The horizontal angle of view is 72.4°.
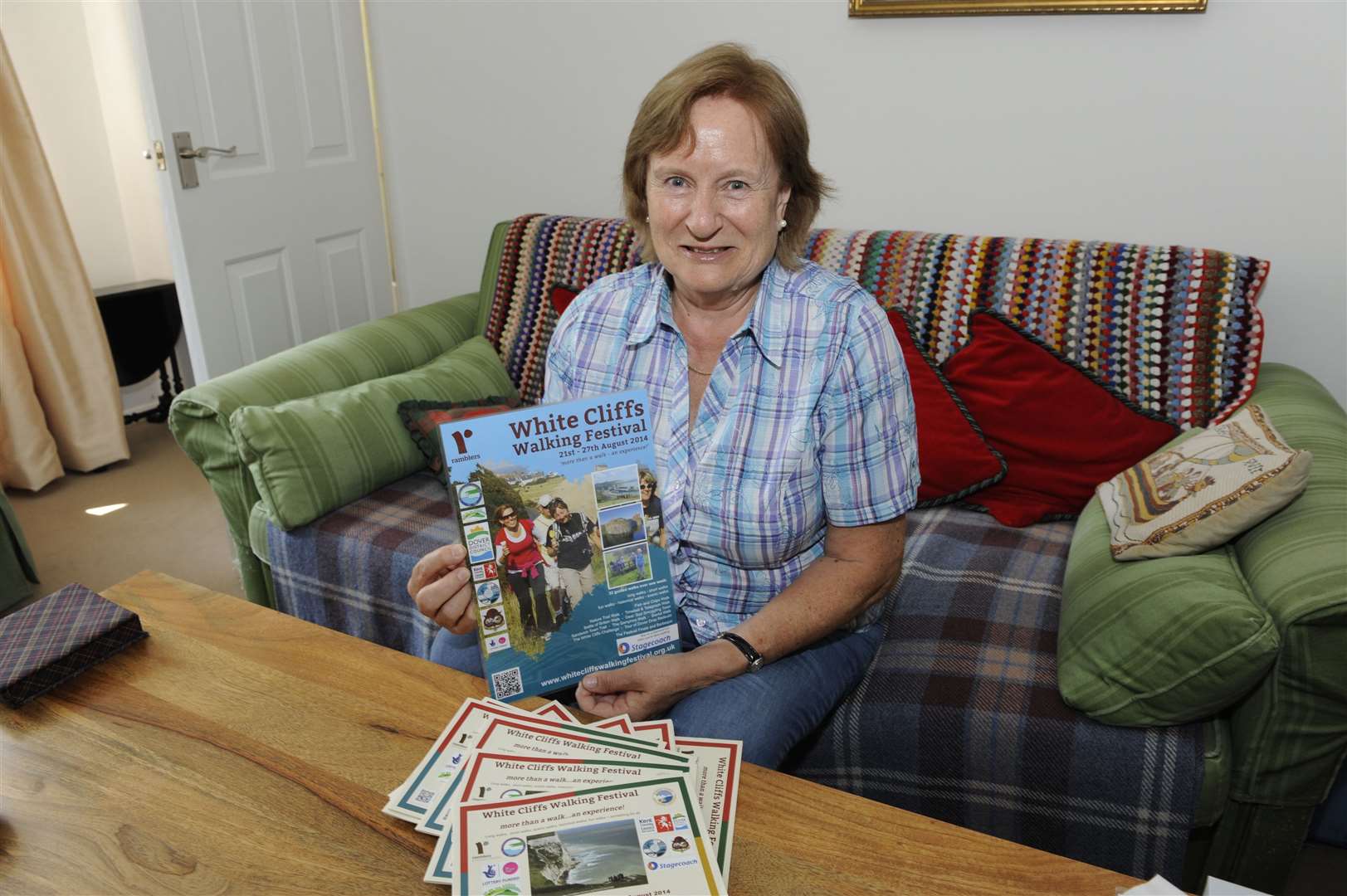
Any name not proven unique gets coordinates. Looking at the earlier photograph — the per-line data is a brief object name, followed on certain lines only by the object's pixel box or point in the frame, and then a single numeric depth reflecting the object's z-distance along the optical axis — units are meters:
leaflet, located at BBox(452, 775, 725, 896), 0.80
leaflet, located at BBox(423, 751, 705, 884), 0.90
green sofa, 1.15
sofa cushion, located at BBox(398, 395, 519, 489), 1.94
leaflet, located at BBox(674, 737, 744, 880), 0.87
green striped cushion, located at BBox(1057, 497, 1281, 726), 1.14
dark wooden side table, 3.37
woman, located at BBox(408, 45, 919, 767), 1.17
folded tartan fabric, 1.08
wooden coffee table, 0.85
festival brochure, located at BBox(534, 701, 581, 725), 1.05
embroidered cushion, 1.30
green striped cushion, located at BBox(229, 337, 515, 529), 1.75
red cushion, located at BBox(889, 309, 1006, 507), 1.81
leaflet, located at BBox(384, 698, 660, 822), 0.91
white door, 2.40
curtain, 2.95
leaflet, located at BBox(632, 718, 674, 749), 1.00
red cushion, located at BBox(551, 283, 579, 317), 2.27
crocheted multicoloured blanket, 1.76
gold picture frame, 1.93
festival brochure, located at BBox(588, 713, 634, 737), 1.02
